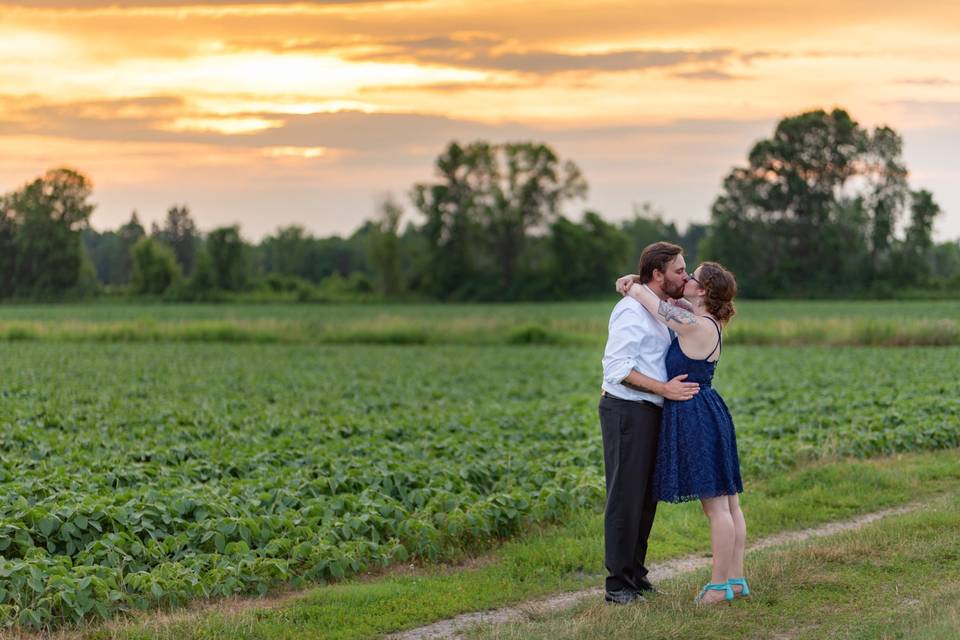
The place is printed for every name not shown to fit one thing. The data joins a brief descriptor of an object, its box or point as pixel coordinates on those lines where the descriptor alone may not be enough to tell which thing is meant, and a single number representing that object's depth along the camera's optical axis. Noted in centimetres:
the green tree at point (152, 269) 12150
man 771
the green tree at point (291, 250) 14368
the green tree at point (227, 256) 11312
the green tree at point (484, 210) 10075
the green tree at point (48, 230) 11781
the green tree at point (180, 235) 16475
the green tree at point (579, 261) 9938
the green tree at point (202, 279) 11294
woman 772
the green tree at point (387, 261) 10781
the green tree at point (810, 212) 8906
